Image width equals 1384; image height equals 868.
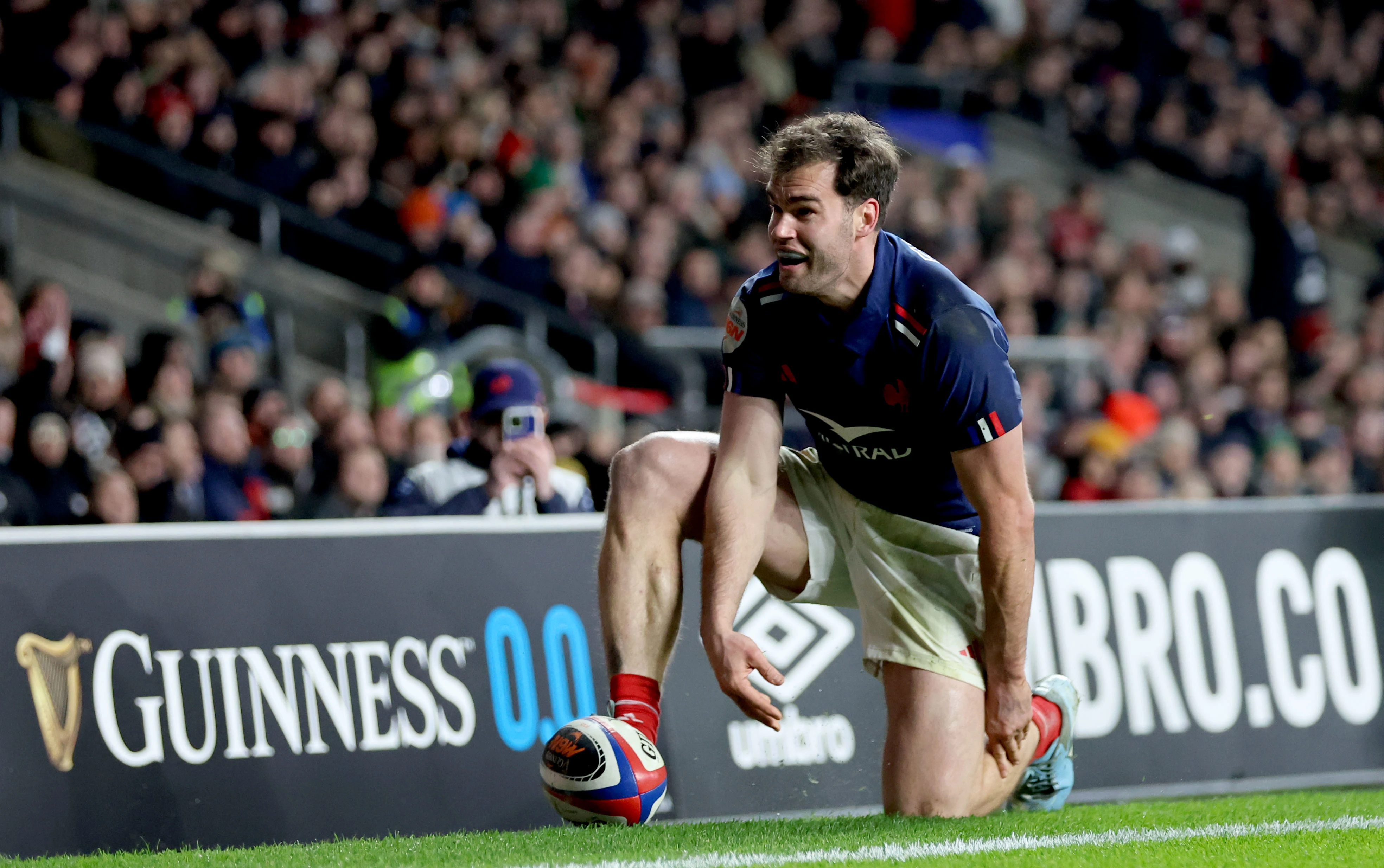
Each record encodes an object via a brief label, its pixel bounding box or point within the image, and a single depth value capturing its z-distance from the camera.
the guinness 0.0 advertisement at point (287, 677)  9.47
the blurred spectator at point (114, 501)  13.20
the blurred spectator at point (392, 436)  17.11
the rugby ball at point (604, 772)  8.05
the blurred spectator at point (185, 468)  14.30
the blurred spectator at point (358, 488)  15.46
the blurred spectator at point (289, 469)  15.60
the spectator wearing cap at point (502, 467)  12.05
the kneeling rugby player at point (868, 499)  8.28
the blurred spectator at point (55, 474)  13.87
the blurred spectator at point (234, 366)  16.55
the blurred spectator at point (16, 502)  13.20
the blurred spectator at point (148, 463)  14.06
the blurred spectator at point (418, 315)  20.92
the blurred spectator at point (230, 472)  14.89
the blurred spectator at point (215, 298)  18.81
